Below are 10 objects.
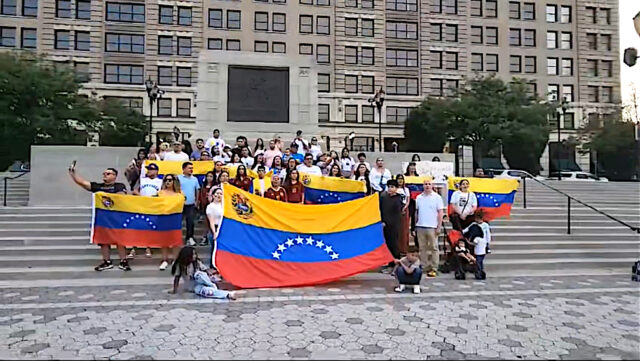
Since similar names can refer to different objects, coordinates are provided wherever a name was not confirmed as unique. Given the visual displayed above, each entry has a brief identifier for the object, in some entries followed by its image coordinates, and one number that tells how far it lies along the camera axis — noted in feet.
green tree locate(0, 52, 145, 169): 102.78
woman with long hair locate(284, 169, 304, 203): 35.19
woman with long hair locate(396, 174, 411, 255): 34.22
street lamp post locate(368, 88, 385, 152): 99.97
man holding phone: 32.78
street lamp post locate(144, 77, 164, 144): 100.95
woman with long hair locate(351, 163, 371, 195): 39.92
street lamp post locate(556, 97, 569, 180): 189.61
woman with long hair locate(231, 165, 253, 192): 35.09
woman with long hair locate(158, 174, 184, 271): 34.19
